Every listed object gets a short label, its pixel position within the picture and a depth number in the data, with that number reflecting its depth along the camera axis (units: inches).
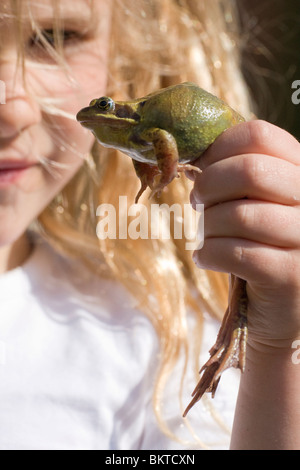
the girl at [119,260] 23.5
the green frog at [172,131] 20.7
